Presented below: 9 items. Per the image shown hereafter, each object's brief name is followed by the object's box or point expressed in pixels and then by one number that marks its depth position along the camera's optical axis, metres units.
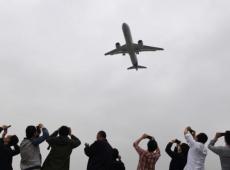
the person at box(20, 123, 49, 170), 11.49
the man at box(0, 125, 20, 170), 11.46
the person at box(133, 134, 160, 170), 12.72
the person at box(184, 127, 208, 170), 11.79
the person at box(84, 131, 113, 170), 11.95
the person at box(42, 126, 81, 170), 11.64
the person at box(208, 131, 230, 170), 11.15
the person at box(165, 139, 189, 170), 13.33
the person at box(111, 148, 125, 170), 12.65
